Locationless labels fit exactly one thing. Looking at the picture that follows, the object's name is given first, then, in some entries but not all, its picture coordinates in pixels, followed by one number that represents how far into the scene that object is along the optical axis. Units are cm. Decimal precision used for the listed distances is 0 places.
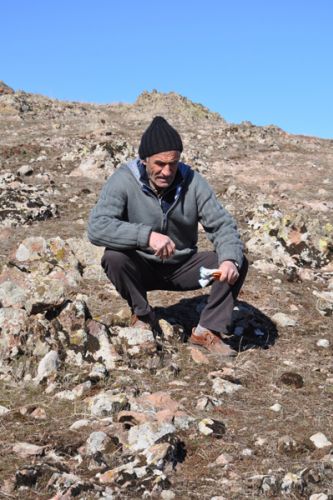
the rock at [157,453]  387
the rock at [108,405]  461
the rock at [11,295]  658
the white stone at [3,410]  469
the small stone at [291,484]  362
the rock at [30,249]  821
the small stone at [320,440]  423
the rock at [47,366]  526
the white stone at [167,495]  359
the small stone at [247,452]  410
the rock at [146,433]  412
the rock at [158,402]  475
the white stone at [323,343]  636
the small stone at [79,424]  444
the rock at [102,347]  554
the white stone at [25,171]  1390
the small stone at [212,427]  437
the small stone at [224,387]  516
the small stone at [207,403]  479
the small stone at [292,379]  536
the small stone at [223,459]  400
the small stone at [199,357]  576
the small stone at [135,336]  582
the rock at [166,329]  618
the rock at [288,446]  412
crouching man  564
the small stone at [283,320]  695
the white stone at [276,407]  486
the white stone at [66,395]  493
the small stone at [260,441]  425
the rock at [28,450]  400
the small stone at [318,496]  350
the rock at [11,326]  557
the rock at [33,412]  464
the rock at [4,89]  2547
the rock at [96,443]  408
